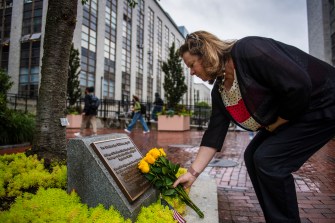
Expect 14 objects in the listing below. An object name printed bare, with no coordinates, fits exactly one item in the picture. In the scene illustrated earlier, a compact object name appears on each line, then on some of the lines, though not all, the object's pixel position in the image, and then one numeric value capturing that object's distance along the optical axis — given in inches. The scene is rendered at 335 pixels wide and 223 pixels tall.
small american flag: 88.2
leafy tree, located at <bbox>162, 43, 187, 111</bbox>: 645.9
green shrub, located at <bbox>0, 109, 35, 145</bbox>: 310.7
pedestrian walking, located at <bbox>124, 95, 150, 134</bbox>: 538.9
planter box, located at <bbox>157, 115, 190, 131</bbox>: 616.1
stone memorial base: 87.0
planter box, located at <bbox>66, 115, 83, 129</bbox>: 666.2
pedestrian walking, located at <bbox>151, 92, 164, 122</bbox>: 692.1
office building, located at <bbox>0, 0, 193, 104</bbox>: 1036.5
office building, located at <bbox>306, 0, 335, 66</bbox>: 750.5
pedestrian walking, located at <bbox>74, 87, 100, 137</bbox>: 474.6
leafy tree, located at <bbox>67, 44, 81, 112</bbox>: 733.9
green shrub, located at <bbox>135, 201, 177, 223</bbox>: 83.7
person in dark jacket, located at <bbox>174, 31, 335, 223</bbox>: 63.7
